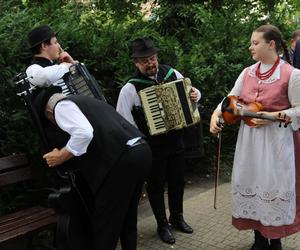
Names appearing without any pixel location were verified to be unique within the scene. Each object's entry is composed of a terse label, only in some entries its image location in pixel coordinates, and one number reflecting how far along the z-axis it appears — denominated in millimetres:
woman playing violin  3561
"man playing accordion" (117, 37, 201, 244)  4148
